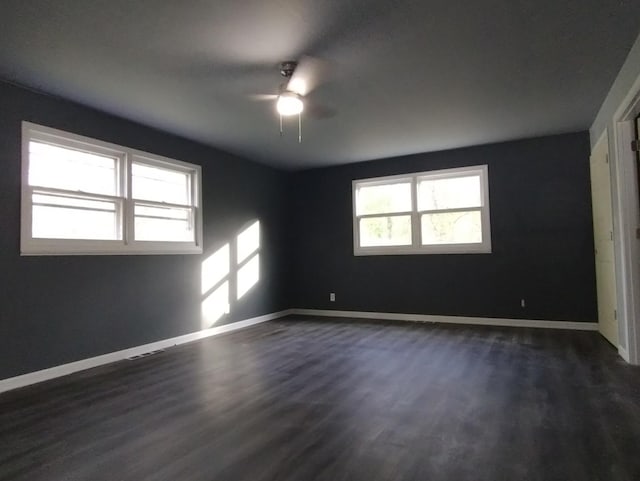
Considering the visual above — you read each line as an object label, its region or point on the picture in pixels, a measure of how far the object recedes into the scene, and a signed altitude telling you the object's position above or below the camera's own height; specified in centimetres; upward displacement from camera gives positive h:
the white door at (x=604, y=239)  386 +9
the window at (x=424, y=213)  559 +60
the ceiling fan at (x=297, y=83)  305 +151
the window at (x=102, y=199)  344 +64
